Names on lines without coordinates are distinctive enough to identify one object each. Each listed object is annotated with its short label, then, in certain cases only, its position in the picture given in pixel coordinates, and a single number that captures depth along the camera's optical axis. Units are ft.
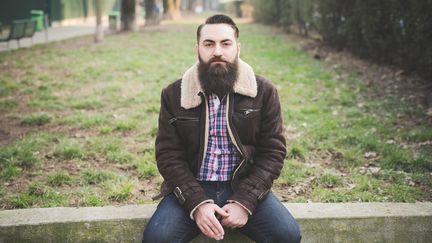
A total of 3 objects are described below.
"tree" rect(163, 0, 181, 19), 101.60
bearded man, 9.64
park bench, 45.68
